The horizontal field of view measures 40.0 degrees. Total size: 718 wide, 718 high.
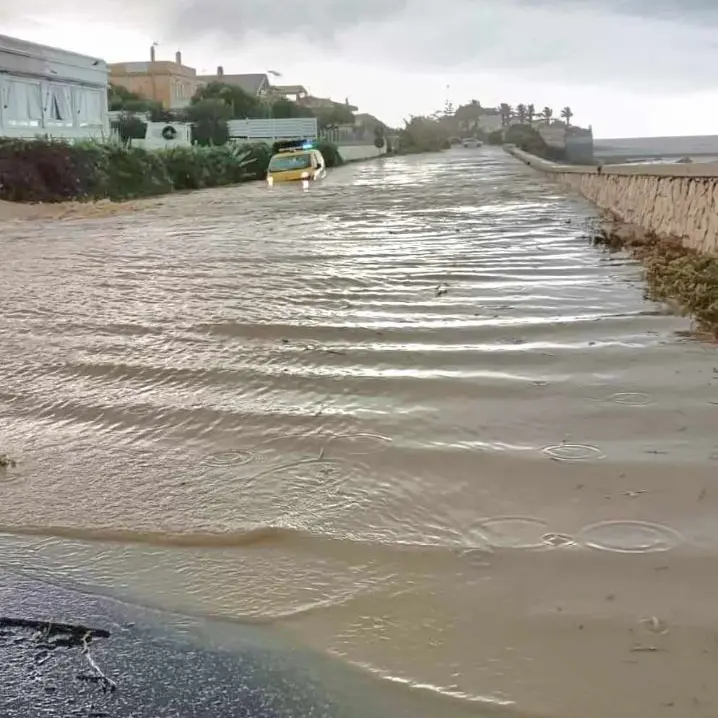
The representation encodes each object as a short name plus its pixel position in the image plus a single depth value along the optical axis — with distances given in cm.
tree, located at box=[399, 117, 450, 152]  9181
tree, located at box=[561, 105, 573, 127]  9876
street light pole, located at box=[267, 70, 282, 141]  6252
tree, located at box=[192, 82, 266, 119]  7051
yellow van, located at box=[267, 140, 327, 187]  3434
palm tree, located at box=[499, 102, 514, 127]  15550
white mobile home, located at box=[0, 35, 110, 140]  3616
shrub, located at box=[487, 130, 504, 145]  11769
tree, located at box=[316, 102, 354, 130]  8175
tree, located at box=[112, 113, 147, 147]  5500
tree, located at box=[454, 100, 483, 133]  15750
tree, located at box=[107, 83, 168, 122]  6025
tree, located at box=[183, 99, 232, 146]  5928
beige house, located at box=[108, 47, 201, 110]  8870
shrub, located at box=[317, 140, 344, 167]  5434
